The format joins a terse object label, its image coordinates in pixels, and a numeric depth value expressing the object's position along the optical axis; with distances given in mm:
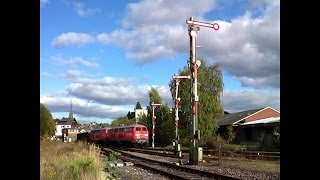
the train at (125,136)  33338
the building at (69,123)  104429
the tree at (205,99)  36788
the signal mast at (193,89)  14602
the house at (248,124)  35331
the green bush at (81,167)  8929
